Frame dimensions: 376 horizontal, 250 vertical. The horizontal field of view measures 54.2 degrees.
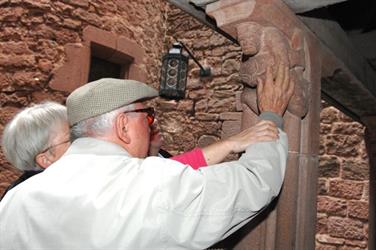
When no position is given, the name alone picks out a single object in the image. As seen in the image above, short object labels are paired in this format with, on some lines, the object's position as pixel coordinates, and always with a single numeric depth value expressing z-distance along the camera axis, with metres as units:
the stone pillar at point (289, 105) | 1.52
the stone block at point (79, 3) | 3.88
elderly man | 0.98
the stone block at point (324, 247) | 4.12
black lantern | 4.84
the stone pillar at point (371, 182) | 3.66
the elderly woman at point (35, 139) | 1.67
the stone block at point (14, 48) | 3.63
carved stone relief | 1.51
